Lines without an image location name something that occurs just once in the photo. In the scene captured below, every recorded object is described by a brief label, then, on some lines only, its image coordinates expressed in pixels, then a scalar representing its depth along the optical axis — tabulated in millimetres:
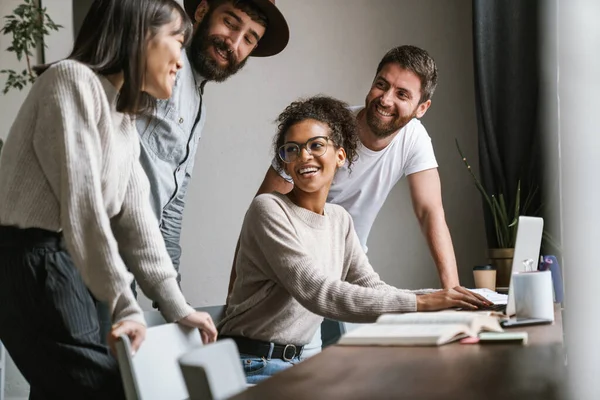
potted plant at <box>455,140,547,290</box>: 3197
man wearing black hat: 2387
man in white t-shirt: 2668
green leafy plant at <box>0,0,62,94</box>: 3490
